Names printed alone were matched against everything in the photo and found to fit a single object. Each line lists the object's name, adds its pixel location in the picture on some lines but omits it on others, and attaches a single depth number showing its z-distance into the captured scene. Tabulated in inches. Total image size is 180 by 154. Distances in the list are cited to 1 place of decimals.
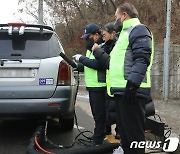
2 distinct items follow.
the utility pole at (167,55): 436.5
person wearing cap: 209.8
